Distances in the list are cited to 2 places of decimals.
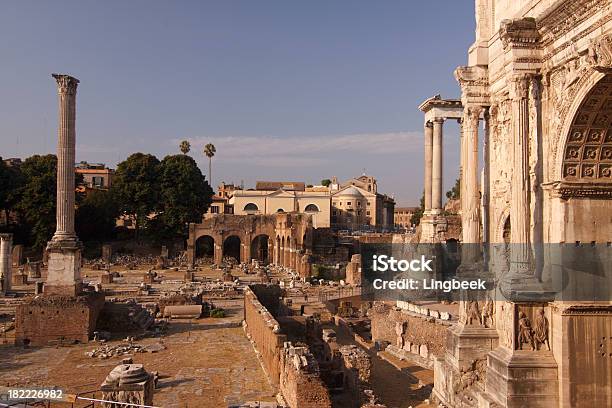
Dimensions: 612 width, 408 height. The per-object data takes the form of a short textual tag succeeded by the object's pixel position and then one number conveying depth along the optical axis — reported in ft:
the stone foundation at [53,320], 65.00
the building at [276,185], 280.41
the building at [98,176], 260.62
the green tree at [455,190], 217.72
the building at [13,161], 250.12
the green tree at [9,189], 166.61
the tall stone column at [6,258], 108.88
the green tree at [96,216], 182.70
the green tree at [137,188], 179.42
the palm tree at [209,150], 277.03
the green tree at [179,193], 180.65
